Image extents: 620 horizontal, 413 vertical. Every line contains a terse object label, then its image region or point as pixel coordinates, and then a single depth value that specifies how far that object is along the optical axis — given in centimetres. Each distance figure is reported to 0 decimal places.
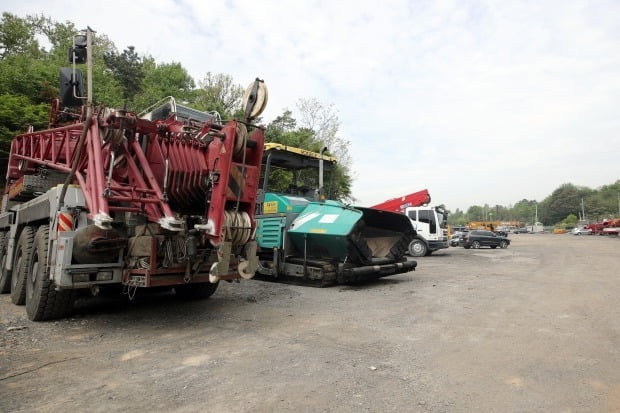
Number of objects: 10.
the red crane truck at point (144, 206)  502
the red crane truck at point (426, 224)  1997
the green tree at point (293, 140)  1034
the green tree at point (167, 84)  3109
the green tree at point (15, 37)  3019
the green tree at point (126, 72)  3878
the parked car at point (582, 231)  5875
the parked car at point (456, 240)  3043
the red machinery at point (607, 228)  4784
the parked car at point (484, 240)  2753
